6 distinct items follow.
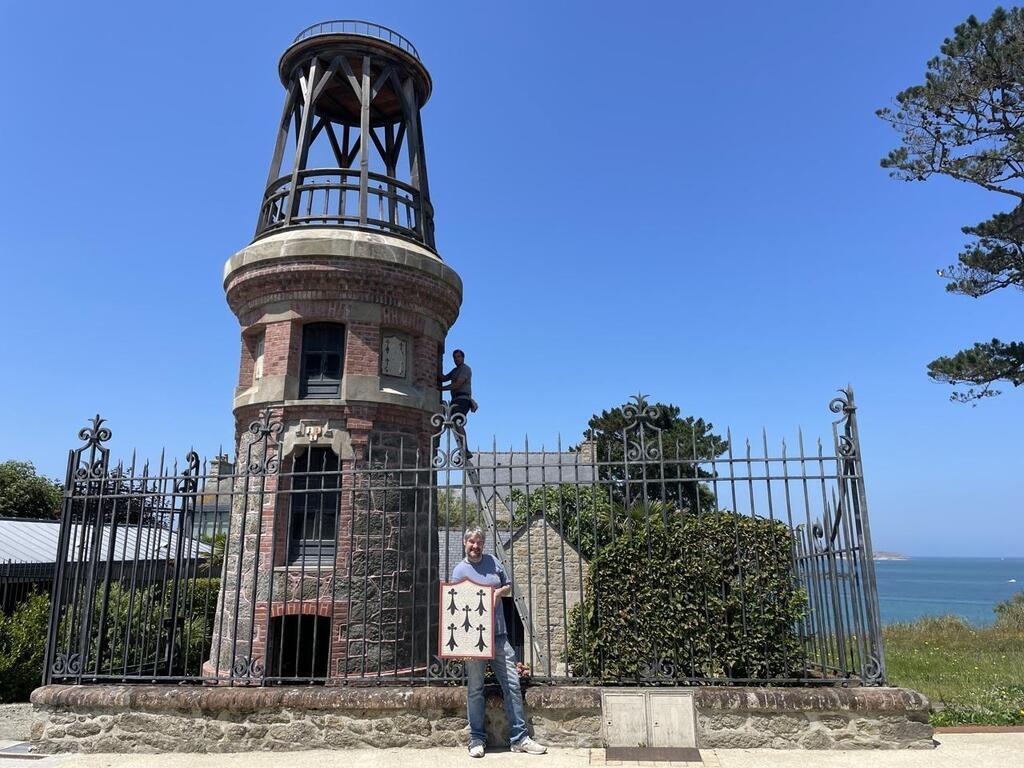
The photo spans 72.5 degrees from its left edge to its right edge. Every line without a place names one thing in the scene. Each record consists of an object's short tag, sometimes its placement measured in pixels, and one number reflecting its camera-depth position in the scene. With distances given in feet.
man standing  20.83
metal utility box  20.84
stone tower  32.14
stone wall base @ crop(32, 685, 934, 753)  20.71
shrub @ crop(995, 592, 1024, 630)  85.29
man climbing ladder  38.93
